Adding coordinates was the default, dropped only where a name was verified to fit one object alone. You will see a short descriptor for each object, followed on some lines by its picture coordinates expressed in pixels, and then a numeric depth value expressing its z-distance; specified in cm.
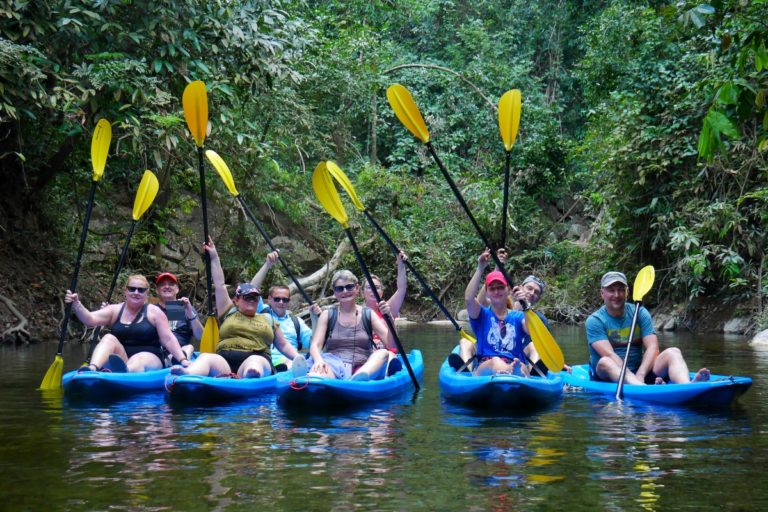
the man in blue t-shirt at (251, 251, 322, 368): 657
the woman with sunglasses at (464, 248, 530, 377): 570
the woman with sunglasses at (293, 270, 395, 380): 574
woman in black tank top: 602
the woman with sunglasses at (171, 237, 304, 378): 593
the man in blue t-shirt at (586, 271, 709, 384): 585
